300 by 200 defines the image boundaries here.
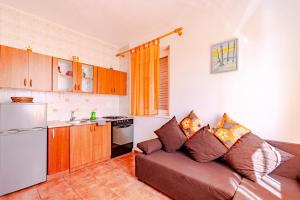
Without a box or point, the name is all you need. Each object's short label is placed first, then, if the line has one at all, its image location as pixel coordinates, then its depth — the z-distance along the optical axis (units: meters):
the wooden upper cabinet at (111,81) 3.16
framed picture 2.00
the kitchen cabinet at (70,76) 2.71
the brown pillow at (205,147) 1.77
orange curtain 2.84
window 2.90
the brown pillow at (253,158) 1.45
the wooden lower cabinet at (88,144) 2.40
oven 3.01
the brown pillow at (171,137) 2.14
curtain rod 2.53
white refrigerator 1.77
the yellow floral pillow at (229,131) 1.78
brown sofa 1.25
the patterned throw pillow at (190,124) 2.18
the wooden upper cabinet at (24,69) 1.97
